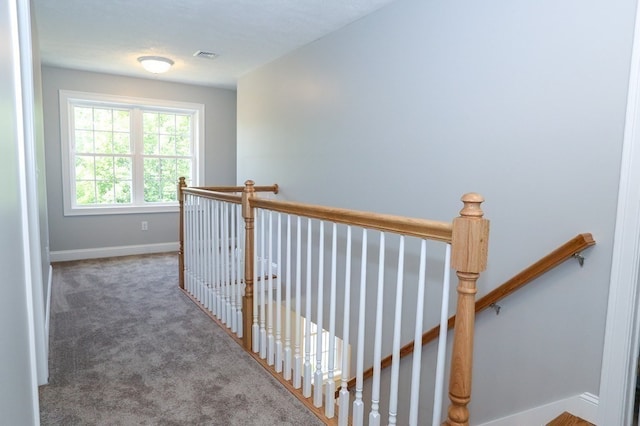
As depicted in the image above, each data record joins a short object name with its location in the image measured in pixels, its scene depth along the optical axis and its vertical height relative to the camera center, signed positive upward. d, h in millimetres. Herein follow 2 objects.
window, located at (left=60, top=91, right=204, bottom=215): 4980 +234
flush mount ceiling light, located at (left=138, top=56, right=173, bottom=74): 4172 +1138
